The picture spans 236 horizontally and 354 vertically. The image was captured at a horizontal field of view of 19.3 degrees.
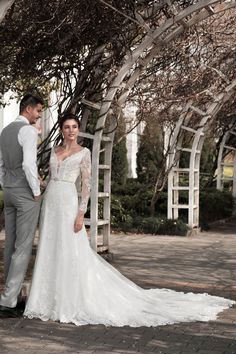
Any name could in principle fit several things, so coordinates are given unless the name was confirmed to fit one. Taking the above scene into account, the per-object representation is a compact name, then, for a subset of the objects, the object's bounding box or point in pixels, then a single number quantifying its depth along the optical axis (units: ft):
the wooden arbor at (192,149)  45.37
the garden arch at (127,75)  28.94
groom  20.74
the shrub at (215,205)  57.11
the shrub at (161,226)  47.39
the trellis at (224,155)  60.90
